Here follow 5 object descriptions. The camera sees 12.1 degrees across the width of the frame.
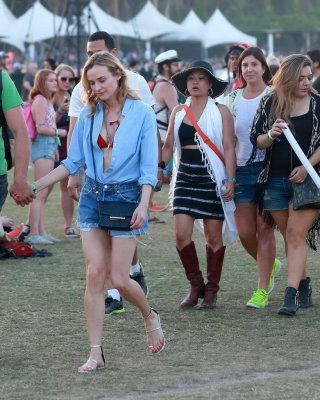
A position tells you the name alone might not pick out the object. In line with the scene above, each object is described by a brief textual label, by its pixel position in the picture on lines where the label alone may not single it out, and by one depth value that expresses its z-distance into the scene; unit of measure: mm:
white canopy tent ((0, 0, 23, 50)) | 67441
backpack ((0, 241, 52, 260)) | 15273
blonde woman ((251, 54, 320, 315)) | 10945
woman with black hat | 11365
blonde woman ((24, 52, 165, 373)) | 9042
